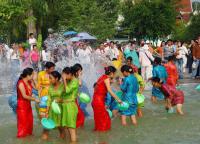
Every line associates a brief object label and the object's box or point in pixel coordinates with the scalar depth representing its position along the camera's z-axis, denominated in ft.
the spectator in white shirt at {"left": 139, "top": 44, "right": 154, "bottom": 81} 65.00
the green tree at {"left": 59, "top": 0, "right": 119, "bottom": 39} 109.19
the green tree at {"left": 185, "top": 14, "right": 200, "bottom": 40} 174.91
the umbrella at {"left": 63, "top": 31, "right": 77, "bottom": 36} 93.21
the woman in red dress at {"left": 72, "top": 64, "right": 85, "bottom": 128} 33.25
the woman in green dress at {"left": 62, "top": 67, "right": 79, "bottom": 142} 30.17
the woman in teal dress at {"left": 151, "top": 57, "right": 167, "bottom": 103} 44.09
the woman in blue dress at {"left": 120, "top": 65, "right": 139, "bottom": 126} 35.17
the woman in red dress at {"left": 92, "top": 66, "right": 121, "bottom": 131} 33.37
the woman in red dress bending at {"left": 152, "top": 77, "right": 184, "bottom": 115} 39.54
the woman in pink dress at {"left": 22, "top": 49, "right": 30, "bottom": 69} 75.75
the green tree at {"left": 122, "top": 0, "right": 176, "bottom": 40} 141.18
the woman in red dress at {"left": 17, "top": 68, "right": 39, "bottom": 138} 32.07
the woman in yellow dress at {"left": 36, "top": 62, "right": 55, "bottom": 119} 34.17
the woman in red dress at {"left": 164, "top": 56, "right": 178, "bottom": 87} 42.83
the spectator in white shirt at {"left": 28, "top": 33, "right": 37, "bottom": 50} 85.37
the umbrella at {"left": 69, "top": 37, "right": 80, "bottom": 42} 88.31
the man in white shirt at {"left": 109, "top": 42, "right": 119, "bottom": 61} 76.59
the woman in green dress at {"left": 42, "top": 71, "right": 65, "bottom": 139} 30.25
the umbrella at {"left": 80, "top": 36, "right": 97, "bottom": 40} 91.46
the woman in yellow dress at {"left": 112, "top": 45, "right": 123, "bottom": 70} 55.24
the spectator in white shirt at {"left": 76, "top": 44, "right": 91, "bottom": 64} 64.13
